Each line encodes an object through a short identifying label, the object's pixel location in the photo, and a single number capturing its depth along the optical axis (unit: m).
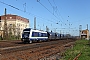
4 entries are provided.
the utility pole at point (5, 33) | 38.63
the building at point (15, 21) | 59.09
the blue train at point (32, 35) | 26.06
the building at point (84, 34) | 79.86
